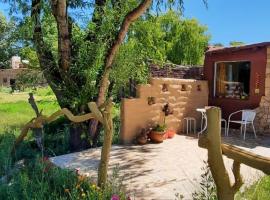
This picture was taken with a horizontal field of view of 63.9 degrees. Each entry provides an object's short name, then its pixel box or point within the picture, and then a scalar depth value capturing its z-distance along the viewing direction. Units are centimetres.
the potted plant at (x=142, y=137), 583
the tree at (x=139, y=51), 556
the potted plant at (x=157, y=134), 597
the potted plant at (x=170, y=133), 641
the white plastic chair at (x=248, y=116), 702
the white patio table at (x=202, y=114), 696
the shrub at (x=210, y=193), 241
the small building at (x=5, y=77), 2677
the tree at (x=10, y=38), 550
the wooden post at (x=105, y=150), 316
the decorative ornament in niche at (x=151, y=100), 624
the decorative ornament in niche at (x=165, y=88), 661
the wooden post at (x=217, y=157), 143
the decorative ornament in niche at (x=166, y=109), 655
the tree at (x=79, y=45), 506
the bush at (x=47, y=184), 289
